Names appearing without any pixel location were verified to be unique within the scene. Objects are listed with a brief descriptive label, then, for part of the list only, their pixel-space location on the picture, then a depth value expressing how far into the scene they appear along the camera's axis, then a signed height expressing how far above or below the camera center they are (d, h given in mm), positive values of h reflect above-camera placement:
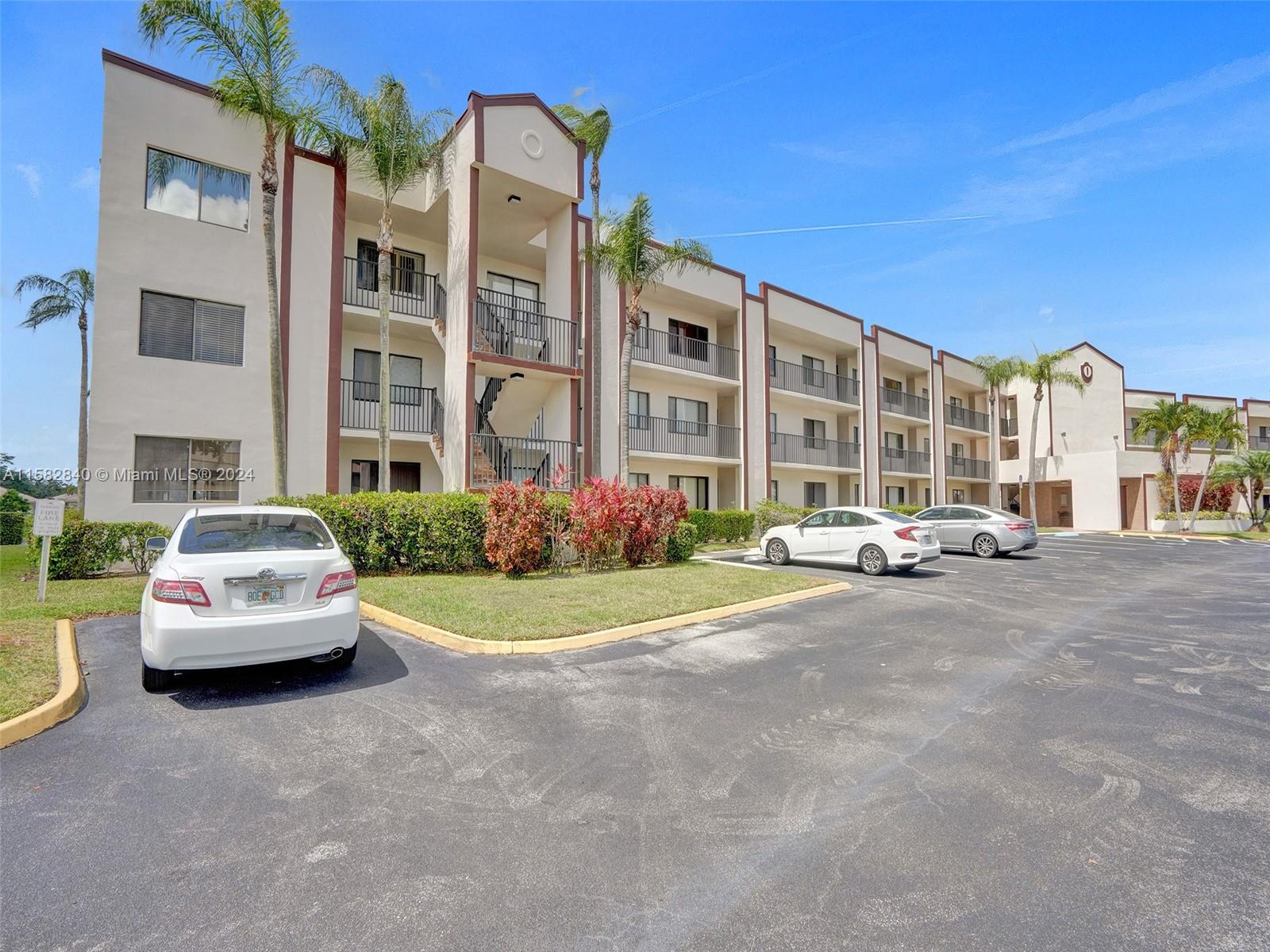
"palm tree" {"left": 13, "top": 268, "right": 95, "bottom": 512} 29406 +8750
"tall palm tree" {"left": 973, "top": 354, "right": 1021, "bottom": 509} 38812 +7053
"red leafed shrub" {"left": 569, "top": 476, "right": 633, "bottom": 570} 13148 -570
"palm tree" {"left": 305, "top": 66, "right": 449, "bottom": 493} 14938 +8331
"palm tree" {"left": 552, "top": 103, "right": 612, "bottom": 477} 18156 +9948
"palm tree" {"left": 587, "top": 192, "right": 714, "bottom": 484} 17781 +6672
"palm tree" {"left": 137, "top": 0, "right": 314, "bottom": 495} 12859 +8832
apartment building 13969 +4382
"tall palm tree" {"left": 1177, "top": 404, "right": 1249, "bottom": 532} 36594 +3872
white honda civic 13852 -1065
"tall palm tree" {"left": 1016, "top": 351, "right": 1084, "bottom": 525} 37688 +7019
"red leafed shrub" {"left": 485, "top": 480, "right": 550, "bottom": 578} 12086 -688
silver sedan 18781 -1073
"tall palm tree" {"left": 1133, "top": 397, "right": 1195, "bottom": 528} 36500 +3911
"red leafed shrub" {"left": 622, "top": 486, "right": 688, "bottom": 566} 13820 -662
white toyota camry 5223 -938
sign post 9195 -478
